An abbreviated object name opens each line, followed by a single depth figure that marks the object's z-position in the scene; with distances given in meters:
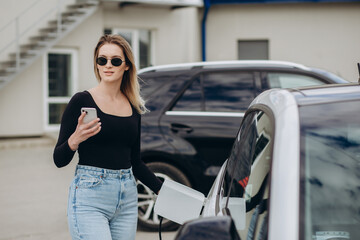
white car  3.48
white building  30.06
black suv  11.41
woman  5.64
